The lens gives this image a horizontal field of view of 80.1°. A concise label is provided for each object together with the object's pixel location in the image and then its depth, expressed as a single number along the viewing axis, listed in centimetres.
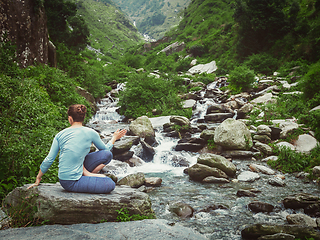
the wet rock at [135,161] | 943
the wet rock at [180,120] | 1323
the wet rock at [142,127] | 1187
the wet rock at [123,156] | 957
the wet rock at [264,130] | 1066
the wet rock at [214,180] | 742
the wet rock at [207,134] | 1118
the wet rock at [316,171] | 720
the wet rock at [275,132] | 1053
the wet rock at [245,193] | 629
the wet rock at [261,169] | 798
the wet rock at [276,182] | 697
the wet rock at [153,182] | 740
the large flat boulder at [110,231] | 268
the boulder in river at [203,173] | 775
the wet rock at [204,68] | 3244
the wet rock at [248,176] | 751
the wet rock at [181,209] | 539
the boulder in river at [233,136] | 989
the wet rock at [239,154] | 954
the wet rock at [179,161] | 958
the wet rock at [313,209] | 509
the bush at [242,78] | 1875
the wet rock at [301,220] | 453
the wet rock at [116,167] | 853
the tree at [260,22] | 2416
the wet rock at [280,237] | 382
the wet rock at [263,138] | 1039
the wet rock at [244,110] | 1487
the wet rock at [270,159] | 887
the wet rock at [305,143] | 868
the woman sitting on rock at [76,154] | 314
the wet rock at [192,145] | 1095
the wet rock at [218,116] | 1512
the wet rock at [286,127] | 1001
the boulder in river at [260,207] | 544
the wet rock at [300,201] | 541
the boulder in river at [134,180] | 707
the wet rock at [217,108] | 1595
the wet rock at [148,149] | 1043
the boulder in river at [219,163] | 796
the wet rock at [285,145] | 902
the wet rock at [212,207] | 558
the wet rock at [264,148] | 951
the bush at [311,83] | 1129
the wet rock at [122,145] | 966
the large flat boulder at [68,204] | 306
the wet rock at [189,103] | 1820
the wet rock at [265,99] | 1516
